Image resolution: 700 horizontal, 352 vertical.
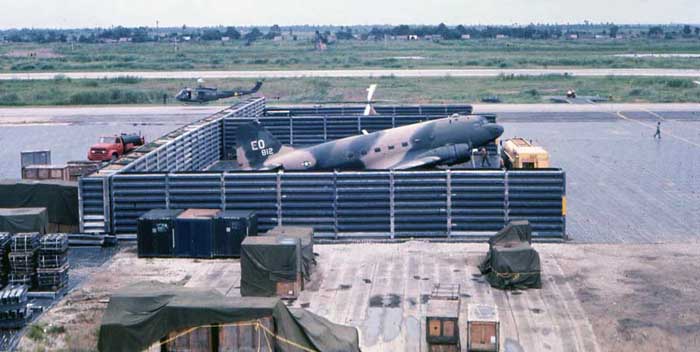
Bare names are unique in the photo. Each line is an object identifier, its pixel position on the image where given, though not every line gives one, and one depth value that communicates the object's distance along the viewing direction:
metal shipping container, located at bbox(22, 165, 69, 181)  41.53
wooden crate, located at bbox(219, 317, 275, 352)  20.69
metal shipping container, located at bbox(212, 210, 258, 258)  32.34
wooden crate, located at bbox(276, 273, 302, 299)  27.78
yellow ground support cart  44.75
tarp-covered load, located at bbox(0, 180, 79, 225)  35.81
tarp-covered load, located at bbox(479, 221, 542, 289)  28.42
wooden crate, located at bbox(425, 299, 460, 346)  22.56
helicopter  88.31
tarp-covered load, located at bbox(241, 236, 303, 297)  27.73
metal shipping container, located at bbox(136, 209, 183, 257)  32.50
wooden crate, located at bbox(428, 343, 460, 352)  22.62
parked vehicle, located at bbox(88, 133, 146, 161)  54.03
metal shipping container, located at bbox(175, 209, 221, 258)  32.38
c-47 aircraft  42.22
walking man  62.33
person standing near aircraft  48.98
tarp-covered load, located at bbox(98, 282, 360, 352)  20.73
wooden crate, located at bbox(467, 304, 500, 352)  22.52
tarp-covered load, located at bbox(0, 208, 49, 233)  30.94
